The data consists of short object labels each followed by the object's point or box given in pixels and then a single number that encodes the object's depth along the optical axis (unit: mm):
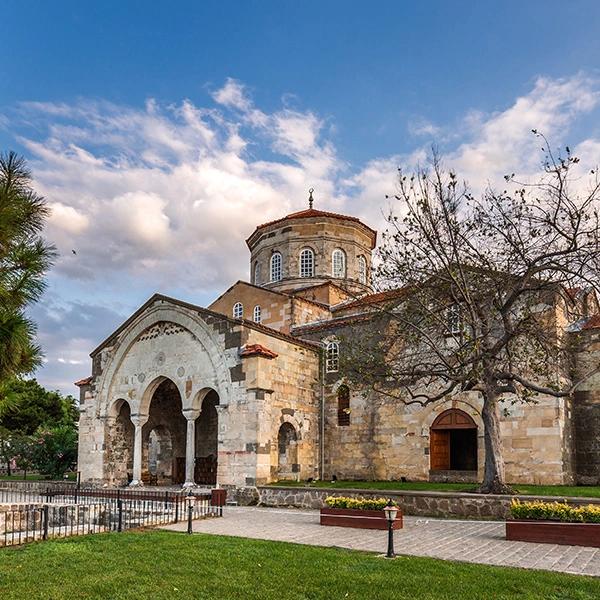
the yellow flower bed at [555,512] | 12422
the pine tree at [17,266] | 10570
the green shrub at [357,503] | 15026
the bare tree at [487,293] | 17000
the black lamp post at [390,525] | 10891
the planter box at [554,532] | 11922
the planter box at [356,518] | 14609
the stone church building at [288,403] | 21750
